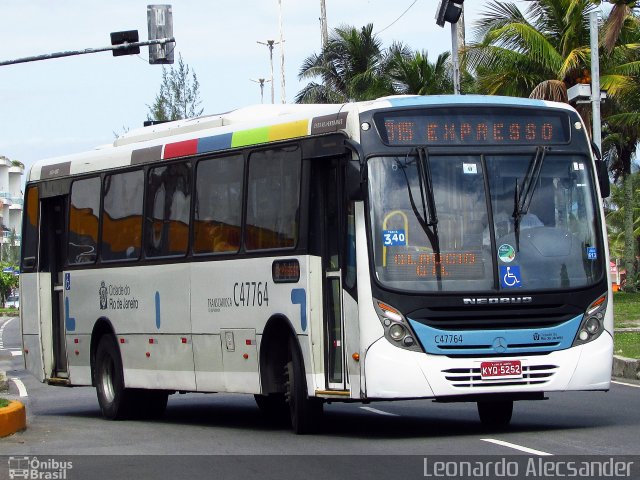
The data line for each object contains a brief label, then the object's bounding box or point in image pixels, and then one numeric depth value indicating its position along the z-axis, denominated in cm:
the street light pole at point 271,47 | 8801
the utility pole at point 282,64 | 8125
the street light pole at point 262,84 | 10061
